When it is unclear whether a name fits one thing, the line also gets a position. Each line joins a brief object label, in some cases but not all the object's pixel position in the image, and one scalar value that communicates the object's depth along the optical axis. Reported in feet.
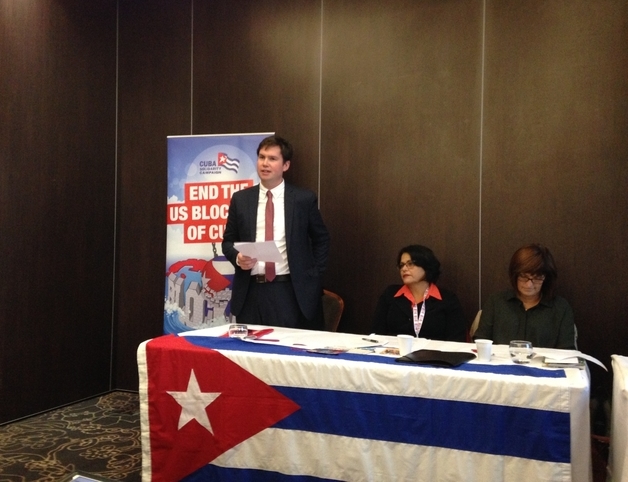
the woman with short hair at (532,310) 9.80
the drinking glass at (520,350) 7.32
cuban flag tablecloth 6.16
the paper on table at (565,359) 6.94
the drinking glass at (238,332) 8.68
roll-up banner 13.00
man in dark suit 10.48
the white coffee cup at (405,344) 7.42
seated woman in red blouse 10.55
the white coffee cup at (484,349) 7.08
